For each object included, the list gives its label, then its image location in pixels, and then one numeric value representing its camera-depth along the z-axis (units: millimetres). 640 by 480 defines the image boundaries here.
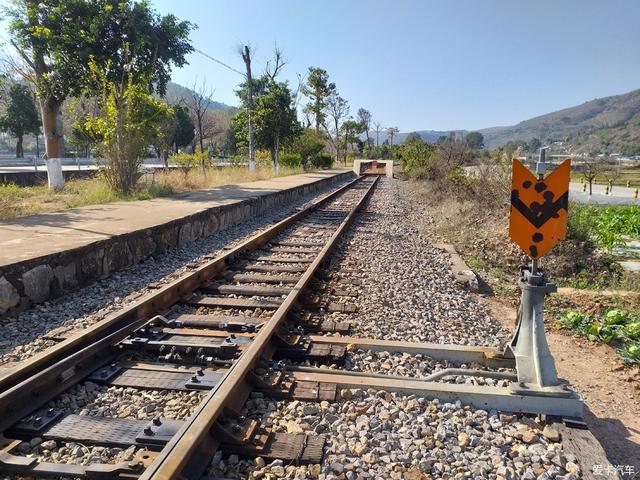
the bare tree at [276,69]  34788
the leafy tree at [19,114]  41562
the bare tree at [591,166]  16013
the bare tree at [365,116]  82000
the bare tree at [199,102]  25620
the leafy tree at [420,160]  23056
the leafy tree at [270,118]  30062
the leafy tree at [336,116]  64375
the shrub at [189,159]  20594
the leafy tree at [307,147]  37688
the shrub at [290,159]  34531
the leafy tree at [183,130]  51247
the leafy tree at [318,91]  52844
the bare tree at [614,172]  32169
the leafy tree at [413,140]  33556
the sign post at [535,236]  2900
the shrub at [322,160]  41088
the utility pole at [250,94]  24928
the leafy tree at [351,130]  67938
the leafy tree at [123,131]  11938
